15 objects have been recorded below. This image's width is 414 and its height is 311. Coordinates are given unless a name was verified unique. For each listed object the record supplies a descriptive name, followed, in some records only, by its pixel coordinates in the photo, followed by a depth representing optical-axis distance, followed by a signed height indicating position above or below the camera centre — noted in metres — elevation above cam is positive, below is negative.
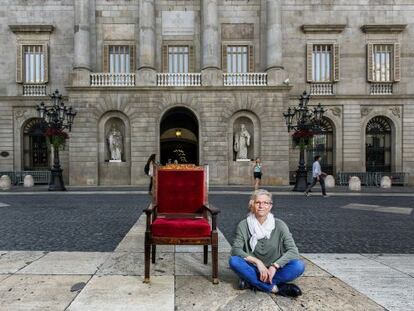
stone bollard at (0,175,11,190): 19.95 -1.88
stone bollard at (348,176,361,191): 19.34 -1.86
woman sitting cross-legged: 3.71 -1.15
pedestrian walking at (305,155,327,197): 15.96 -1.11
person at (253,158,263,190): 18.30 -1.02
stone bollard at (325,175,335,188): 21.75 -1.93
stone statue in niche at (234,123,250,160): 22.61 +0.71
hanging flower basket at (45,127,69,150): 18.30 +0.90
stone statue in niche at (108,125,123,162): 22.52 +0.56
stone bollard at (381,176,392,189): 21.56 -1.97
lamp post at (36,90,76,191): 18.41 +1.47
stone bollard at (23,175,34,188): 21.80 -1.91
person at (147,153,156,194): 14.01 -0.51
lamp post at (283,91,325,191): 18.31 +1.25
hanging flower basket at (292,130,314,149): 18.16 +0.82
